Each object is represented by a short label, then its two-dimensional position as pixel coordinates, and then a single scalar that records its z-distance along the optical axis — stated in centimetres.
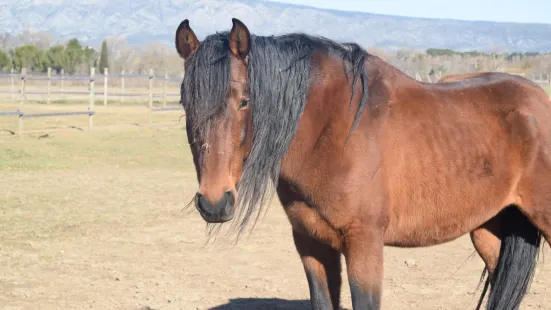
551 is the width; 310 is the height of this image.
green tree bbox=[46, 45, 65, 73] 5056
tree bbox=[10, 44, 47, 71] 4776
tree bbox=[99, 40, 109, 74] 6050
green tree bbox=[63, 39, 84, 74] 5156
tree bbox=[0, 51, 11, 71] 4622
